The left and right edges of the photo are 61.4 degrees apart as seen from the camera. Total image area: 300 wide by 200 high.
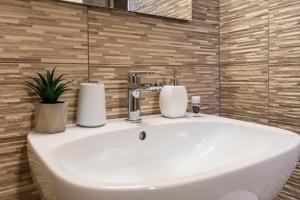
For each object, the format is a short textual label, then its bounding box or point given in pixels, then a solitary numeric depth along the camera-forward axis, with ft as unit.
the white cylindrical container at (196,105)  3.25
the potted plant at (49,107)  2.24
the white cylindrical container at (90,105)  2.52
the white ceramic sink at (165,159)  1.27
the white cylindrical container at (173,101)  3.11
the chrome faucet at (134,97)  2.86
